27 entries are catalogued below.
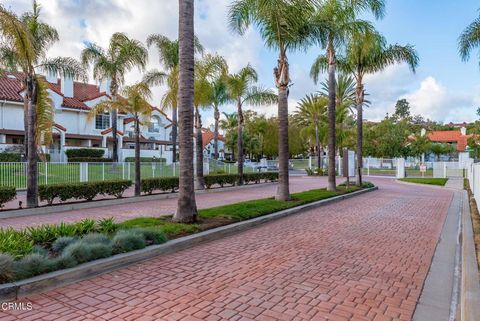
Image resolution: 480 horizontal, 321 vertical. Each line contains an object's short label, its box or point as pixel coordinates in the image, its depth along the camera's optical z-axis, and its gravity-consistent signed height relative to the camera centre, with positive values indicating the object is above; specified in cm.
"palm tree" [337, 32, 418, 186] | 2014 +593
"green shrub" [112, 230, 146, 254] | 612 -141
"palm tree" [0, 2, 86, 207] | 1062 +348
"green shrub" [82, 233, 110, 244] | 594 -130
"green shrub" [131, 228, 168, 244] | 676 -143
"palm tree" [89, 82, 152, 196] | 1566 +263
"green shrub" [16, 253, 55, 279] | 466 -140
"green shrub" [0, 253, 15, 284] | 448 -134
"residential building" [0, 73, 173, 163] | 2972 +375
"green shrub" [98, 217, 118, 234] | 696 -129
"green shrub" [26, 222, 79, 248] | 602 -124
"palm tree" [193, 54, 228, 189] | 1900 +400
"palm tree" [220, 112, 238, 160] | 5991 +612
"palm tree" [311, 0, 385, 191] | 1578 +618
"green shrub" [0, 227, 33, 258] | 502 -121
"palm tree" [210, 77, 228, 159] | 2234 +433
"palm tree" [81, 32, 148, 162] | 2291 +693
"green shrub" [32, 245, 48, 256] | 525 -131
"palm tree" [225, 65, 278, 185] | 2228 +450
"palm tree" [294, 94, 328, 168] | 4319 +635
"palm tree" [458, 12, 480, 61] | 1458 +500
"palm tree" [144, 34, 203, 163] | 1791 +480
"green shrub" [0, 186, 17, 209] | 1123 -97
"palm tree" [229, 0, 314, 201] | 1280 +498
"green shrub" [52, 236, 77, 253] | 571 -131
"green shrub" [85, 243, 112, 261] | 560 -143
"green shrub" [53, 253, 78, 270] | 508 -143
